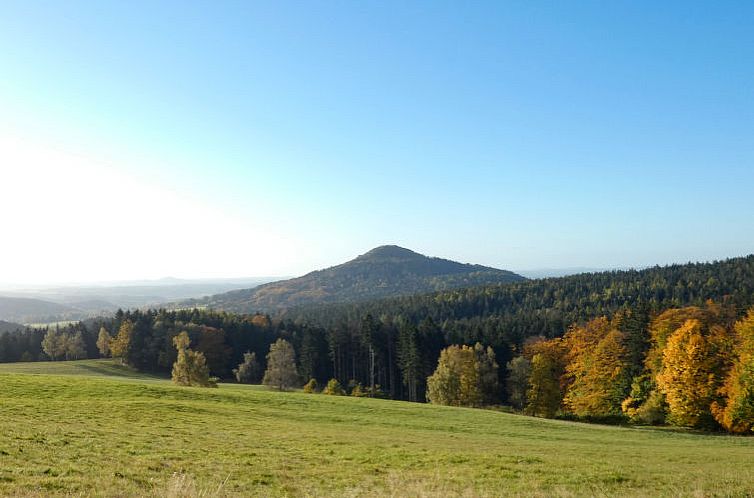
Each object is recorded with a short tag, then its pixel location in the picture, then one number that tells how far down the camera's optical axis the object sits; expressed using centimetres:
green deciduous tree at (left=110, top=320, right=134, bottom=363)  11056
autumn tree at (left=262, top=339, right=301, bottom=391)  8900
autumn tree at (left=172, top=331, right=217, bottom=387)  7112
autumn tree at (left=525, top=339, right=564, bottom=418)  7875
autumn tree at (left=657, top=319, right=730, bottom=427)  5429
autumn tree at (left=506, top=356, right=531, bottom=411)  8350
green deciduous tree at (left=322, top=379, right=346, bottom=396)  7806
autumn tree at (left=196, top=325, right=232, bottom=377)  11799
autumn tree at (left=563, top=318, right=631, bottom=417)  7031
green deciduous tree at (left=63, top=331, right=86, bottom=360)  11931
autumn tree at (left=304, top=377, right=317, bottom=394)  8191
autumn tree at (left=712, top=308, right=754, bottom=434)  4934
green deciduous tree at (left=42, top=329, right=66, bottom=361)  11812
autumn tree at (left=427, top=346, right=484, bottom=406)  7906
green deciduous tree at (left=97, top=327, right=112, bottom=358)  11964
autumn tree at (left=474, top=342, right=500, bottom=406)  8500
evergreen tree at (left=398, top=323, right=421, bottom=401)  9338
